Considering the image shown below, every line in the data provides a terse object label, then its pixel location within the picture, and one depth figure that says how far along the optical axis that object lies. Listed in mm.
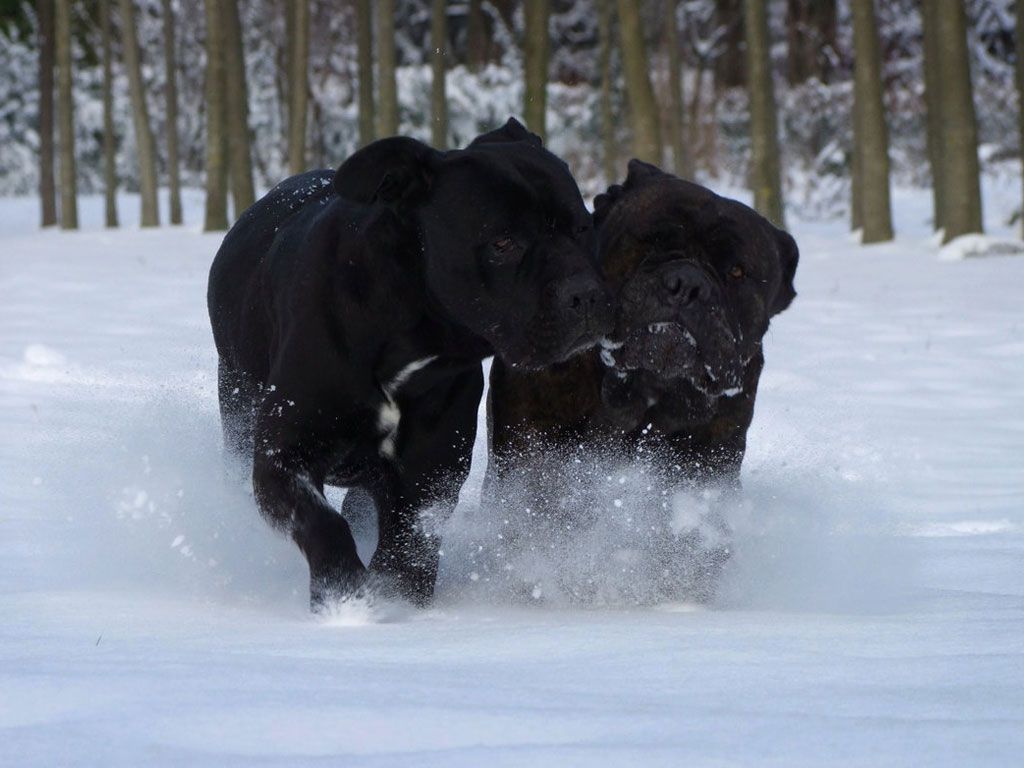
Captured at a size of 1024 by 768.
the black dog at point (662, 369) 7555
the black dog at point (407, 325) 7023
